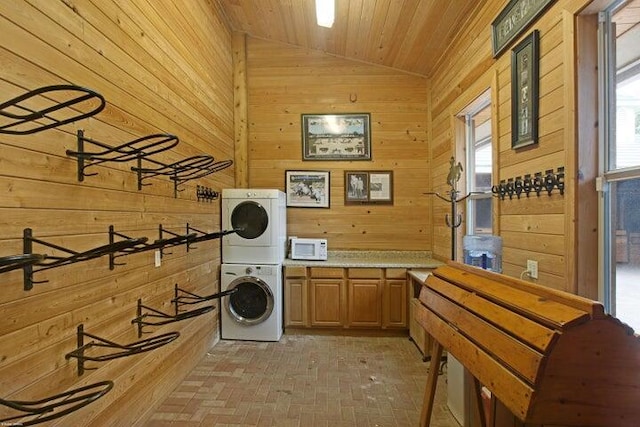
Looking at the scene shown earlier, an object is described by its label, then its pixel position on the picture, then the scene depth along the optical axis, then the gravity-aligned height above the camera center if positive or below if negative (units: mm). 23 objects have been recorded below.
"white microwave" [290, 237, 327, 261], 3924 -432
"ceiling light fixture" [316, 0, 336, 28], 2902 +1908
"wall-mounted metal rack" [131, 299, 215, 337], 2061 -669
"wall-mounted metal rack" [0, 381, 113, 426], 940 -597
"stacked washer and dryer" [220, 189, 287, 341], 3598 -586
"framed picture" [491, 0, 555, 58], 1993 +1311
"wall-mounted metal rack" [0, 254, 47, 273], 838 -119
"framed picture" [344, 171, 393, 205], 4266 +351
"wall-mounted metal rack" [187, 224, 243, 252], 1886 -142
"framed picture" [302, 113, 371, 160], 4270 +1041
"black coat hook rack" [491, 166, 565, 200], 1821 +183
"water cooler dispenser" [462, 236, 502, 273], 2301 -284
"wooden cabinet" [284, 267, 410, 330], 3713 -976
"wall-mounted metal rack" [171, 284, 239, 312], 2599 -688
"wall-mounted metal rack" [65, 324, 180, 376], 1517 -657
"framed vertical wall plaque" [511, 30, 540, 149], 2021 +801
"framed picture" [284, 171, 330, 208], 4297 +330
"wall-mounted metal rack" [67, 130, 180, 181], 1514 +286
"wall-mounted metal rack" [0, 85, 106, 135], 1007 +404
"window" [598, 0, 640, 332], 1513 +273
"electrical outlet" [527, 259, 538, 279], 2014 -347
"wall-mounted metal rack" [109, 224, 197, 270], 1585 -143
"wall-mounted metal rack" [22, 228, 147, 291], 1164 -142
